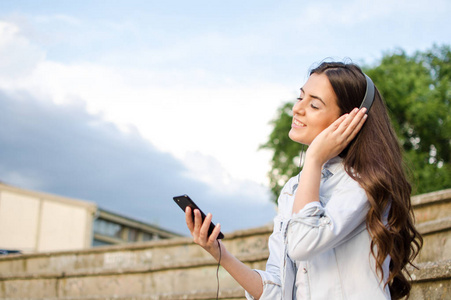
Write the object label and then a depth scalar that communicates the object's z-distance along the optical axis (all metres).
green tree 18.70
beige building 24.69
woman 1.83
